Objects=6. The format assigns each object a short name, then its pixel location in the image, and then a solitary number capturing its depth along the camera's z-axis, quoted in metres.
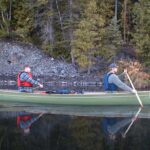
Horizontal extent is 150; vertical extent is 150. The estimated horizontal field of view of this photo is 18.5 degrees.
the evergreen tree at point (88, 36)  29.97
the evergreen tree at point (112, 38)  30.83
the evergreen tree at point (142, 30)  29.73
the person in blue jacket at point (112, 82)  18.95
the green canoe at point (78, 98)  19.02
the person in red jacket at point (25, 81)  19.94
